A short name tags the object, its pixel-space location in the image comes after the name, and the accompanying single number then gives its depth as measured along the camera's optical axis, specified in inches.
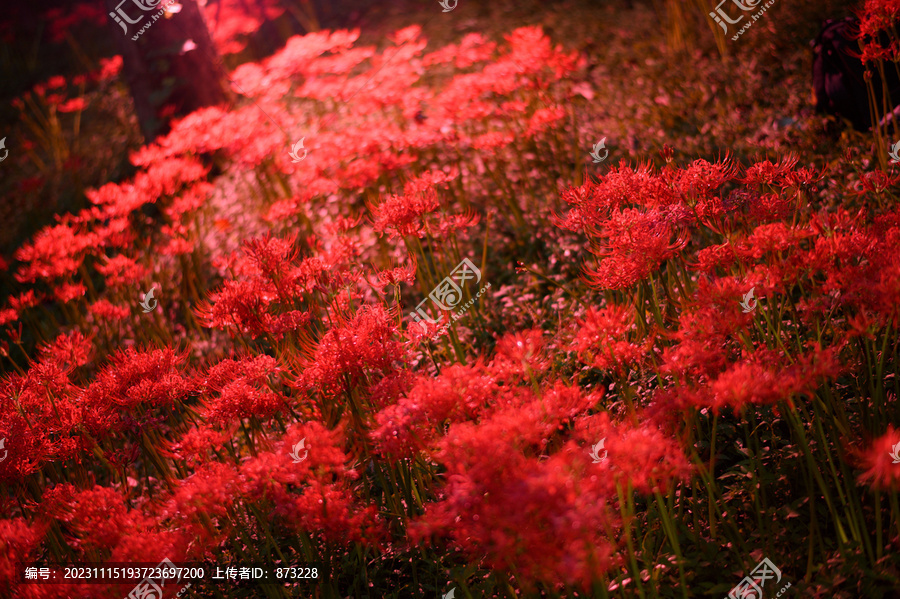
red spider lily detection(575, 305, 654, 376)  74.9
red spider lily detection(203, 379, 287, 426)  82.0
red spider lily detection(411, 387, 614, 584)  53.2
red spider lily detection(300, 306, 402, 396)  78.6
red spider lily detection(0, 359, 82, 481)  85.4
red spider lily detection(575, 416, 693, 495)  60.3
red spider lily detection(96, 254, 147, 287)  150.1
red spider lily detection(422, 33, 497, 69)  184.7
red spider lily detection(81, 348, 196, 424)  87.9
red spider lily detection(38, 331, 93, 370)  107.4
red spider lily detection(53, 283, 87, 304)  144.8
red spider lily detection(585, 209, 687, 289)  77.0
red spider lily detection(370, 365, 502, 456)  69.7
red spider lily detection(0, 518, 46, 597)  73.4
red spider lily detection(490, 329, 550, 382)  73.7
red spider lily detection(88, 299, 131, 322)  143.6
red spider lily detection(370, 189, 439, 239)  98.9
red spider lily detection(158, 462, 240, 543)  71.8
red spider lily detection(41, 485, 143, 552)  72.9
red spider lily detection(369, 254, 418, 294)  96.3
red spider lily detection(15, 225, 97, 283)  145.3
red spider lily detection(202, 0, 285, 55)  394.6
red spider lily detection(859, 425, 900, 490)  51.3
